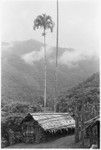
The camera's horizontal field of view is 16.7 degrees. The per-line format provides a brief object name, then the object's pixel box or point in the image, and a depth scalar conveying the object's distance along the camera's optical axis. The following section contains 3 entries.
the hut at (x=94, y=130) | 24.02
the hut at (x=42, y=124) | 33.03
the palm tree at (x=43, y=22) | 45.99
